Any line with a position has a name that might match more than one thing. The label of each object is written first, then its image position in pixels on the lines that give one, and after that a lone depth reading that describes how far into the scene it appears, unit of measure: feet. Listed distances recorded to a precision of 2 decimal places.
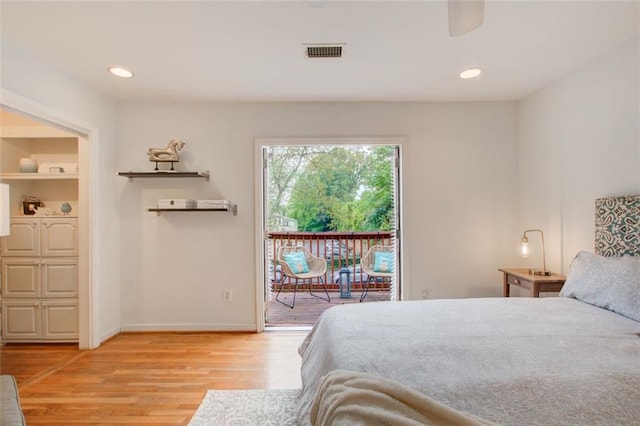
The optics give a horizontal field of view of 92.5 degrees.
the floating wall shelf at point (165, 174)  10.07
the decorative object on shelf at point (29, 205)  10.32
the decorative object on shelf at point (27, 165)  10.06
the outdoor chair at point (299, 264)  15.34
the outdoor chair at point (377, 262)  15.24
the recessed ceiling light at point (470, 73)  8.38
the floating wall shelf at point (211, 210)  10.23
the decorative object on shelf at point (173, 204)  10.13
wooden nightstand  8.22
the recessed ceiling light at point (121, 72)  8.23
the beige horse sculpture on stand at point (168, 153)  10.12
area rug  6.03
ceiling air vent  7.10
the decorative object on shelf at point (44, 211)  10.22
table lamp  8.98
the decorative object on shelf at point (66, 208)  10.37
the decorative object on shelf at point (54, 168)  10.06
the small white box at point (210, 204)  10.28
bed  3.14
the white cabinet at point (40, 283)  9.80
